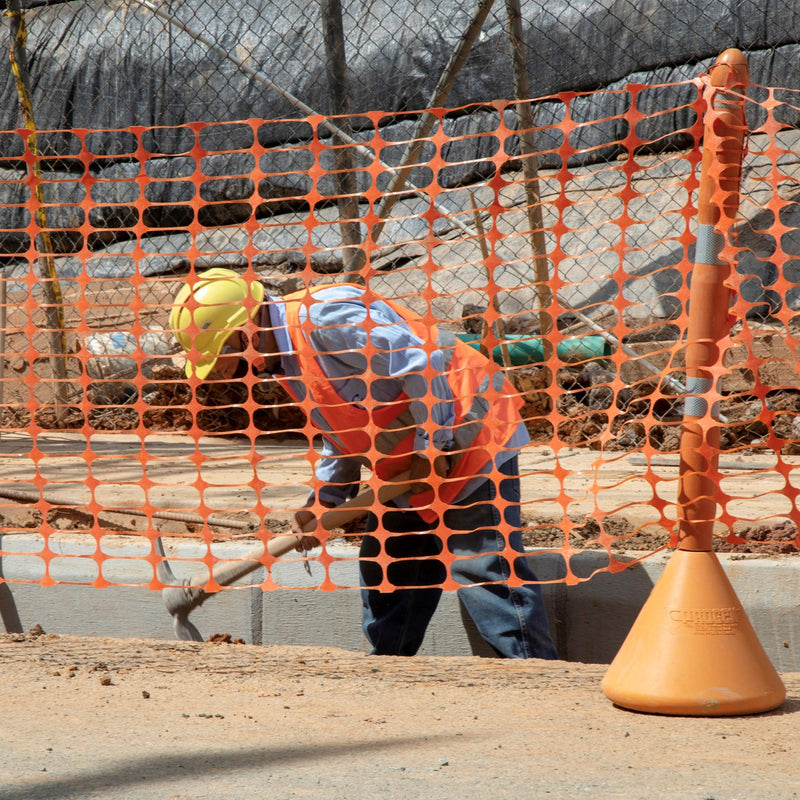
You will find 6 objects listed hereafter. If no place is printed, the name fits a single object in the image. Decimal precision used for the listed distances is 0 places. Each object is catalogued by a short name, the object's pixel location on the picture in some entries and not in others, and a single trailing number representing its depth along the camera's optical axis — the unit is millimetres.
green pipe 14578
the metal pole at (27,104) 15437
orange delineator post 5074
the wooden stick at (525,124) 12461
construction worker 6672
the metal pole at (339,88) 13016
